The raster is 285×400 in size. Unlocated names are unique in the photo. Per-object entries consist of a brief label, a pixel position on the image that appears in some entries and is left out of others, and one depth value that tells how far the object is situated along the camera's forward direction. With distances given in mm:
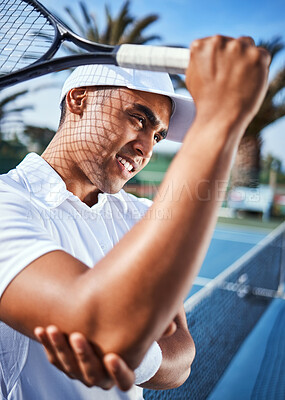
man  466
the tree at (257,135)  10344
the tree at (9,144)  7636
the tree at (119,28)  9234
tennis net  1900
